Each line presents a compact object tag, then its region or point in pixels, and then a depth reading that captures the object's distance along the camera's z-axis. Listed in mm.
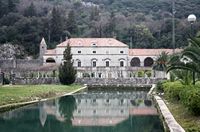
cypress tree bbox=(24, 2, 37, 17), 103875
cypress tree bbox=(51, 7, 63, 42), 94444
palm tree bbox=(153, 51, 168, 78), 64100
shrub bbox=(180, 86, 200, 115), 15525
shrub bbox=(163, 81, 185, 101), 24797
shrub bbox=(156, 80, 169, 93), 39156
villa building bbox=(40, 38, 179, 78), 80250
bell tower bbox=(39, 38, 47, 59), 81338
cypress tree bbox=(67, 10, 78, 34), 97112
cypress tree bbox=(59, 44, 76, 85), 52906
